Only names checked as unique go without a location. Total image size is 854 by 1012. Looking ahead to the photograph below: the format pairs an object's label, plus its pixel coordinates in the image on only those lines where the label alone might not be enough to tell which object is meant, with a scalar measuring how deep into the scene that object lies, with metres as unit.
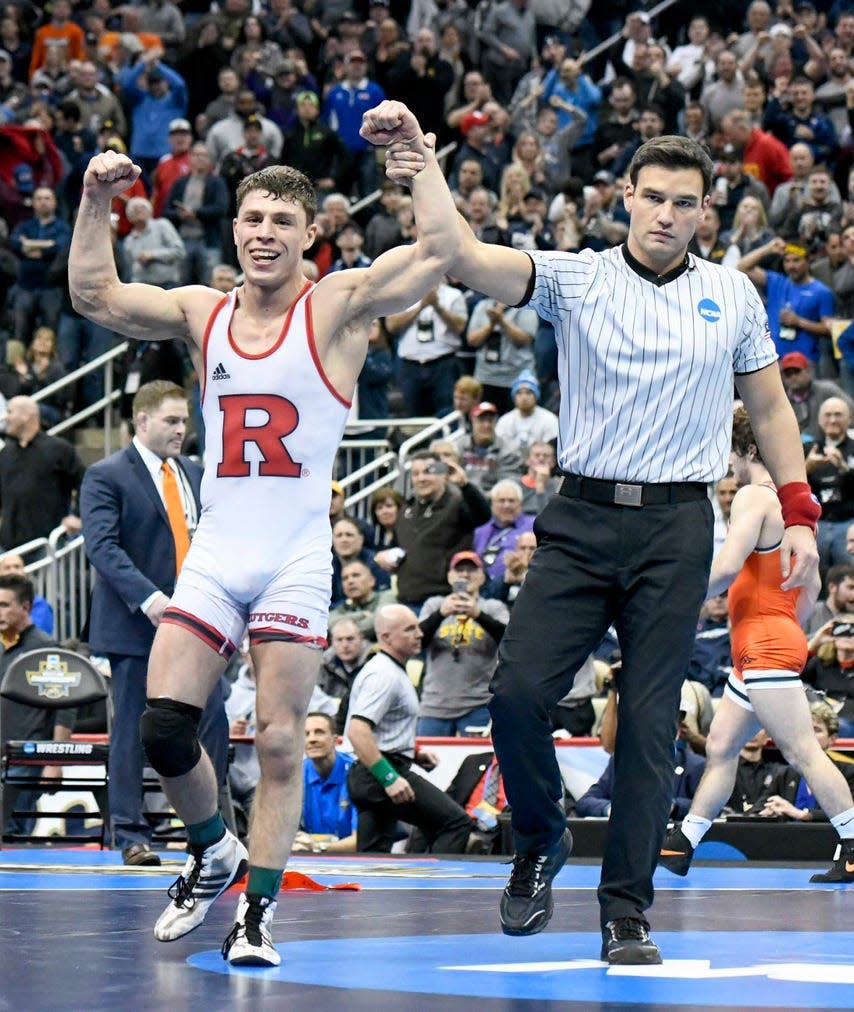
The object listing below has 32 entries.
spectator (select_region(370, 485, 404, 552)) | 14.36
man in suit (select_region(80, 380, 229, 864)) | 8.94
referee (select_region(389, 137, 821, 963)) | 5.23
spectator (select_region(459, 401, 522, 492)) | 14.68
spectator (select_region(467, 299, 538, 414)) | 15.77
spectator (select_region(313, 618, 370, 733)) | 12.12
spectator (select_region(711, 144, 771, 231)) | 16.67
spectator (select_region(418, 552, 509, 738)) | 11.90
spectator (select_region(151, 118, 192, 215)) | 18.27
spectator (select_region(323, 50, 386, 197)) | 19.12
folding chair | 10.20
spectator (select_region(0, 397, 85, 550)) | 14.98
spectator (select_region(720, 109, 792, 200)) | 17.34
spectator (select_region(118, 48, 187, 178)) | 19.27
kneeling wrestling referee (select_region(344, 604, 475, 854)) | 10.45
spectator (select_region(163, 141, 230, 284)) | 17.33
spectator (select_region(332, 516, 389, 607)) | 13.63
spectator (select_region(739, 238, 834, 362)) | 14.80
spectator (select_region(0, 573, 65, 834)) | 11.21
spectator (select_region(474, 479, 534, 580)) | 13.46
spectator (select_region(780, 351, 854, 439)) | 13.82
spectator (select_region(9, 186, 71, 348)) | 17.17
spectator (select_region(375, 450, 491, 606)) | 13.60
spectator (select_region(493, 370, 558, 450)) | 14.70
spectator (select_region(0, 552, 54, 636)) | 13.43
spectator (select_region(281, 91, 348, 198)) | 18.72
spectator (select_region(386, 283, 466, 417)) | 15.88
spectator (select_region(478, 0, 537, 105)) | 19.78
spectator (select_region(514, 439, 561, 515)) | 13.98
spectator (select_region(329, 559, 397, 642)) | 13.11
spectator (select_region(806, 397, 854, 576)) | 12.77
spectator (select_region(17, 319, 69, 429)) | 16.84
